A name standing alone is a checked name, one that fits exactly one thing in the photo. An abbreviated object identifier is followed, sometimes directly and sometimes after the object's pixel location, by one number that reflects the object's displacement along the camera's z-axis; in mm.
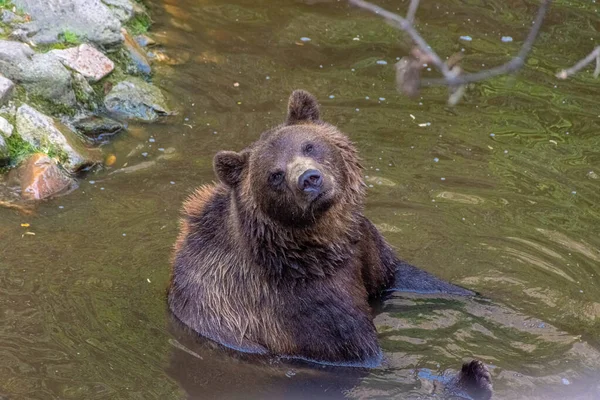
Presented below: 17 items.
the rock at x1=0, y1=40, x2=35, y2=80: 19547
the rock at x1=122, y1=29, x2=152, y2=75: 22125
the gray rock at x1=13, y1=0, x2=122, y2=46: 21219
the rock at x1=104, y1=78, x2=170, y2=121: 20625
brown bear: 12328
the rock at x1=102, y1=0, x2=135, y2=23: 23609
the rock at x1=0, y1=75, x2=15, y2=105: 18766
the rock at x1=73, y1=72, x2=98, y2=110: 20312
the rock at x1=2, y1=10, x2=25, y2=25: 21125
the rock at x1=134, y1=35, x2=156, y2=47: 23297
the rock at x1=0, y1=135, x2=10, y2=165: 17891
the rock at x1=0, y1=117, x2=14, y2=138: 18172
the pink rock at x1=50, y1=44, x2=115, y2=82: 20750
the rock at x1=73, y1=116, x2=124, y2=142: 19797
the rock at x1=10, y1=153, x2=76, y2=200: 17406
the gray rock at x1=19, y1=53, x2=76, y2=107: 19719
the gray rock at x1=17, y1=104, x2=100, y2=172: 18344
